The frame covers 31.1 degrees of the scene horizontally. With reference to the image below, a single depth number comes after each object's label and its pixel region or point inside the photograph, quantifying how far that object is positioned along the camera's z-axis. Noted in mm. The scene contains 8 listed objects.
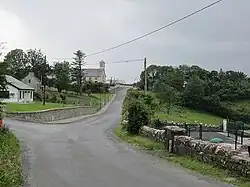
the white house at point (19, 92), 74625
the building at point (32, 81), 98000
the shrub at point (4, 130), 25056
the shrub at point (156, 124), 27102
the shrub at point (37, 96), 89962
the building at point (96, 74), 161700
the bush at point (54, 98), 85262
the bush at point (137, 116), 27670
